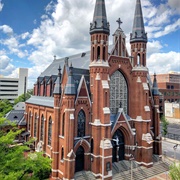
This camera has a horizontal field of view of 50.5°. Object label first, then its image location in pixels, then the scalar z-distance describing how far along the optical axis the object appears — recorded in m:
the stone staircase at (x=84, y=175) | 24.09
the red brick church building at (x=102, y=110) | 24.78
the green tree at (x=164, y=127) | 48.30
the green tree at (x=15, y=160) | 13.99
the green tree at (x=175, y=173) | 16.17
